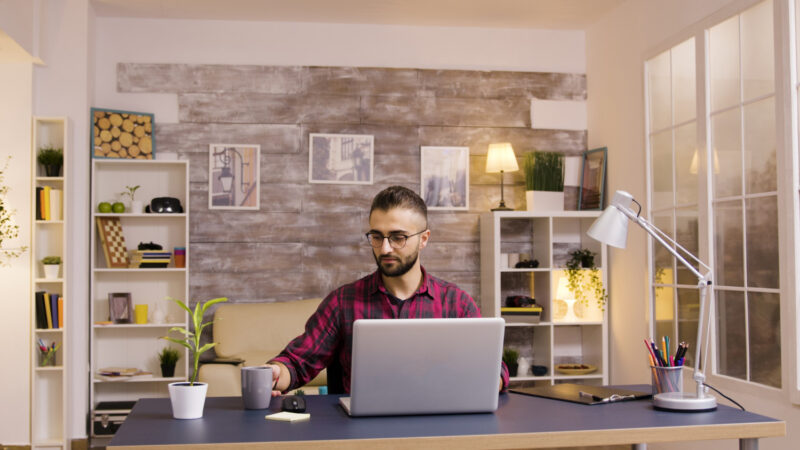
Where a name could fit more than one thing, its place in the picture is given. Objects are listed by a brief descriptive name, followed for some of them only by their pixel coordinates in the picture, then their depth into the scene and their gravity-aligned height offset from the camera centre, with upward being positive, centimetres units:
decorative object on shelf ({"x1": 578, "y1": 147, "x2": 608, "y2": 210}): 551 +51
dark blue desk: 179 -44
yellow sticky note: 198 -44
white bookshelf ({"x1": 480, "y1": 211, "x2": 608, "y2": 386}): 538 -27
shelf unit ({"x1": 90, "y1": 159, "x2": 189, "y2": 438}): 526 -23
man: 249 -16
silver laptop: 196 -30
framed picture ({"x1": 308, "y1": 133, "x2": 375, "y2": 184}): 550 +66
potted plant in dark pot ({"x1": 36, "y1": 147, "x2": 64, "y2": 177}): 487 +58
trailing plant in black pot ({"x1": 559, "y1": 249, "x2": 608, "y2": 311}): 541 -21
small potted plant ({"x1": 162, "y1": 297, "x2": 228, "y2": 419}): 200 -39
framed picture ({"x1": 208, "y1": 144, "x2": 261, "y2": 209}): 540 +52
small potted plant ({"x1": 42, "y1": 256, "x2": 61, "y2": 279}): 480 -10
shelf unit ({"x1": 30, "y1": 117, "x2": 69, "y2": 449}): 477 -49
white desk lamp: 227 +7
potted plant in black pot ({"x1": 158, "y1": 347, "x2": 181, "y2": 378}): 511 -75
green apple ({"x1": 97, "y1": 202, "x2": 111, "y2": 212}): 509 +29
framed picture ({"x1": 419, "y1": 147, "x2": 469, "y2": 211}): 563 +53
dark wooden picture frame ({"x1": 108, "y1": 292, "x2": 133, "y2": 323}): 511 -38
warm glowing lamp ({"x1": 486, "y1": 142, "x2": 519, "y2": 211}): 548 +64
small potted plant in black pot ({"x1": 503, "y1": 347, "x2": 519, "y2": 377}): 540 -78
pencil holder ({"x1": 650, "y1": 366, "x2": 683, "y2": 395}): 221 -38
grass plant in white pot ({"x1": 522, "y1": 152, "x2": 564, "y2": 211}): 553 +50
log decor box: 511 +78
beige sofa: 507 -52
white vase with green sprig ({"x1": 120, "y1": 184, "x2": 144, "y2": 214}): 512 +32
